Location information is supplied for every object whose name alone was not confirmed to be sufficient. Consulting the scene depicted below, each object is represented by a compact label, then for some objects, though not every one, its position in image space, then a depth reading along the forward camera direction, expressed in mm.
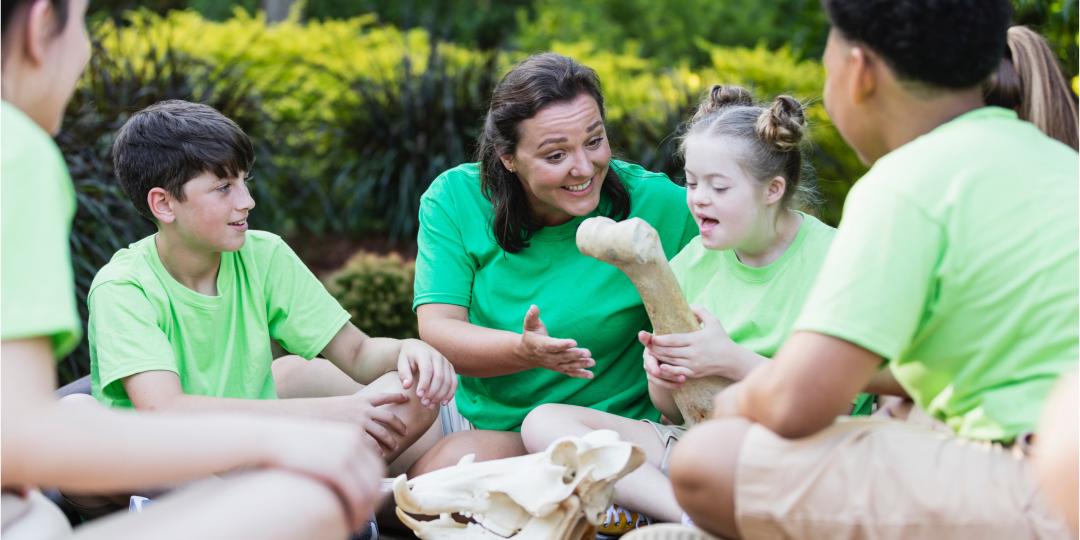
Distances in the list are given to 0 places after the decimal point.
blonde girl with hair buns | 3002
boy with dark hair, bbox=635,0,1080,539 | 1898
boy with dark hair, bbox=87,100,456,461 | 2986
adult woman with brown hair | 3291
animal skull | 2506
